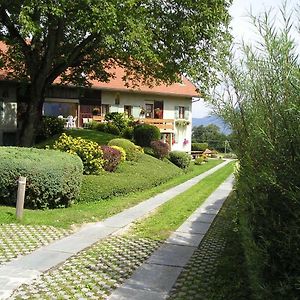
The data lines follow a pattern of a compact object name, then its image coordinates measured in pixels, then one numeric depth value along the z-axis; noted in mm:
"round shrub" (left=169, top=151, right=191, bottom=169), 26656
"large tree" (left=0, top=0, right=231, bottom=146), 15203
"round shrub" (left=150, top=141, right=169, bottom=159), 25141
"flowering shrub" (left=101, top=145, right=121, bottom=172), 16984
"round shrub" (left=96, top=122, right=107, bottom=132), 29848
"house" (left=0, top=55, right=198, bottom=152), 27891
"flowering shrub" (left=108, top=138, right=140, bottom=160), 21203
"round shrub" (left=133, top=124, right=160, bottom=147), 26344
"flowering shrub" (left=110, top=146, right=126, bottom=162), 19183
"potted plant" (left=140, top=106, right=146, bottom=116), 37844
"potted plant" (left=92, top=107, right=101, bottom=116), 35406
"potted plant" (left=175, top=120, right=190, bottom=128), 40594
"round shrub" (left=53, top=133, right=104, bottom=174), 15312
